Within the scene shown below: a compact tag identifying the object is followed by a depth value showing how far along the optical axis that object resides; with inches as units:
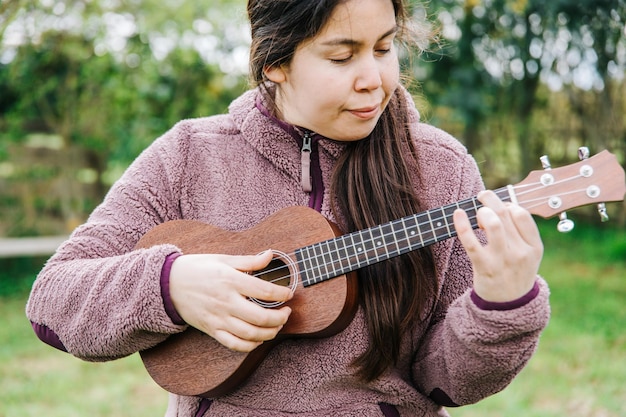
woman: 65.5
